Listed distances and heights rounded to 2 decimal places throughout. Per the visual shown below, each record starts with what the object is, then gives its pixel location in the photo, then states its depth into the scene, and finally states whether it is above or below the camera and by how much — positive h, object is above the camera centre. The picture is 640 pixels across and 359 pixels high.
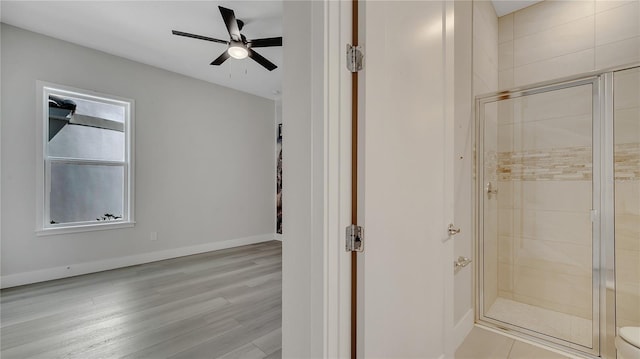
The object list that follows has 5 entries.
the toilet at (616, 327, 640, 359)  1.46 -0.86
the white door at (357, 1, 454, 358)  0.98 +0.00
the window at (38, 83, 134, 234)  3.25 +0.22
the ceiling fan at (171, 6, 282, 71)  2.47 +1.33
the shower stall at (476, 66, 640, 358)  1.93 -0.24
